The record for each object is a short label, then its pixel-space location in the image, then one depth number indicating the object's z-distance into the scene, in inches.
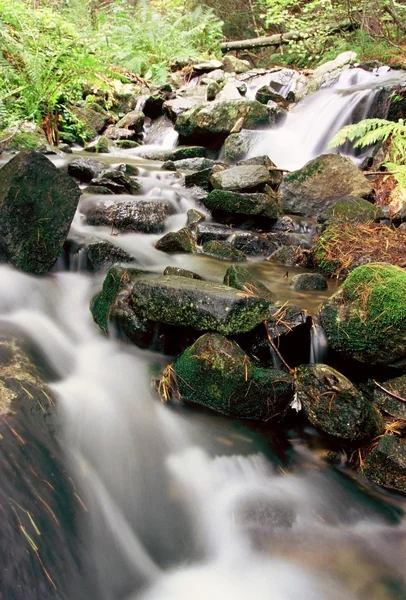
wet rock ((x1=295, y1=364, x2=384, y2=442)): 103.7
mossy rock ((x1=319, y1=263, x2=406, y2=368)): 116.0
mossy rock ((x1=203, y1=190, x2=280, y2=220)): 218.2
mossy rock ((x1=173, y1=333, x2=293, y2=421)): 106.8
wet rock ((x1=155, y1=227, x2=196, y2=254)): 191.0
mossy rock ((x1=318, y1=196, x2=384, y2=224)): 208.8
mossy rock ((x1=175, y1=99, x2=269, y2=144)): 379.6
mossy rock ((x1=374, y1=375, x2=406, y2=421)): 112.2
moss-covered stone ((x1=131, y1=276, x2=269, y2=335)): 112.7
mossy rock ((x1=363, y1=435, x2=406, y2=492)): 95.5
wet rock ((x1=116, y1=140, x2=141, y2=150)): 397.1
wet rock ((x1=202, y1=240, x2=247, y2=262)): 195.6
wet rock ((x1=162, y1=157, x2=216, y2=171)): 326.0
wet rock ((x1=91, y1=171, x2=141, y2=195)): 234.3
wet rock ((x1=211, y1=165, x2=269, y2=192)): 233.3
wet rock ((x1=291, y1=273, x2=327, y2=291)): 165.3
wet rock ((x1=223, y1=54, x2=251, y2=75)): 612.4
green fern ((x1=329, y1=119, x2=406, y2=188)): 207.5
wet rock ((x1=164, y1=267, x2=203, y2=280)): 143.3
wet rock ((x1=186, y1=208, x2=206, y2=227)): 223.3
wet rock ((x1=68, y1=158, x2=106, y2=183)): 246.8
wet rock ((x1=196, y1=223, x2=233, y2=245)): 209.3
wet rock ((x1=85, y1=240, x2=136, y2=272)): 160.2
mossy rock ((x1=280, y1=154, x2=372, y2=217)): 236.4
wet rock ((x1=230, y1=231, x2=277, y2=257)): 204.4
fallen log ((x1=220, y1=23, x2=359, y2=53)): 577.0
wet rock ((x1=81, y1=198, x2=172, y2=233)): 199.6
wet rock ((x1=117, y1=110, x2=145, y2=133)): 438.3
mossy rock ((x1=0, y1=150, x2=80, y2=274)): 136.6
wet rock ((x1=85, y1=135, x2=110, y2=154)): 357.4
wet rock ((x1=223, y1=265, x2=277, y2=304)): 133.8
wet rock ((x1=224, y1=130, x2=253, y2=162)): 343.0
